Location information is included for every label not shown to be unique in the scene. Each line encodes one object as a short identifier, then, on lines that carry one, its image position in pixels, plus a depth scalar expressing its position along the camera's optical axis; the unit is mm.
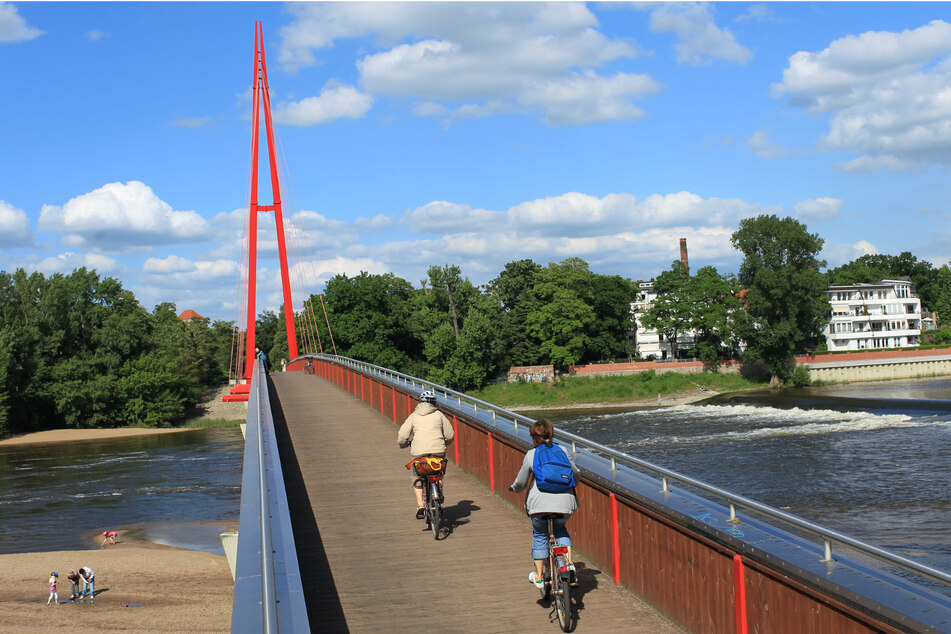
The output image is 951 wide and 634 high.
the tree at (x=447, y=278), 85281
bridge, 4133
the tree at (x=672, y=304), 74875
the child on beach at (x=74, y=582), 21494
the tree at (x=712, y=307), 72438
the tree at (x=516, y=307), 76562
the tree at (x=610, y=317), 78188
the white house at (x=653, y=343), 95438
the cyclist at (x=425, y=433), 8398
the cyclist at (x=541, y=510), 5852
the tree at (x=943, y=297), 111188
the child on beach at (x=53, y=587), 21109
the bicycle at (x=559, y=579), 5562
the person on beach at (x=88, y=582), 21656
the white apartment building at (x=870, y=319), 91938
